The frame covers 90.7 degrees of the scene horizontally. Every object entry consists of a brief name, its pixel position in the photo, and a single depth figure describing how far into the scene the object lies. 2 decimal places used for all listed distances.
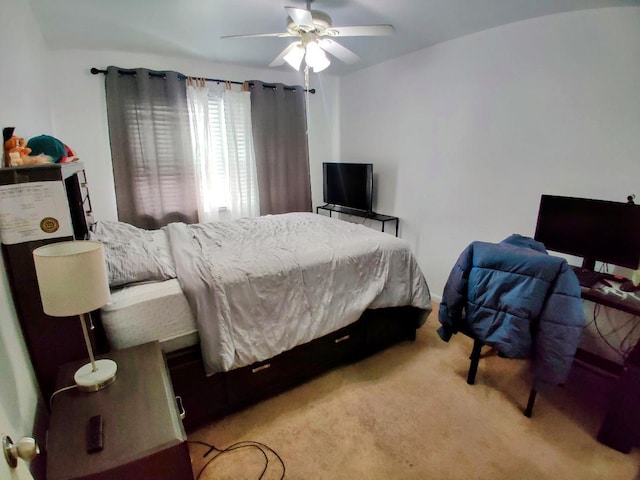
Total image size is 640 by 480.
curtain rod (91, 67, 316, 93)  2.90
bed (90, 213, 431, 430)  1.63
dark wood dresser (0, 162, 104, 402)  1.12
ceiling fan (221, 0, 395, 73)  1.79
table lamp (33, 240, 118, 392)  1.01
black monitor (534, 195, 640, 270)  1.81
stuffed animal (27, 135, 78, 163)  1.64
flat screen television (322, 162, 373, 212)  3.57
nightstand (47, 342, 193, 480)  0.90
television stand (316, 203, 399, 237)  3.51
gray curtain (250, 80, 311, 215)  3.67
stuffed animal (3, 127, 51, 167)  1.29
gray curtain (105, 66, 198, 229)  3.01
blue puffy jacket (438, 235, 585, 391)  1.61
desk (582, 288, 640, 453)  1.56
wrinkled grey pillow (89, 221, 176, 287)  1.64
